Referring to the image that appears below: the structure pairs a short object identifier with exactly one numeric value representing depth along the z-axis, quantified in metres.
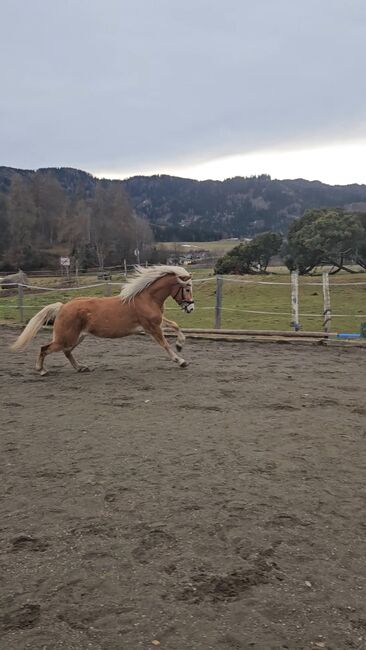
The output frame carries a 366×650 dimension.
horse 7.26
